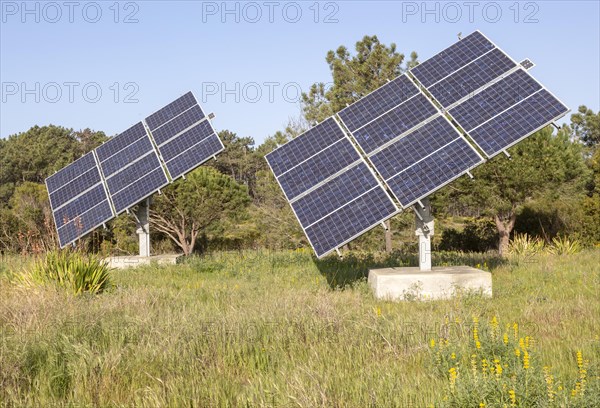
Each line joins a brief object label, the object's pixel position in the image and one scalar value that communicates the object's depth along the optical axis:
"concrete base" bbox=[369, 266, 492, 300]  12.90
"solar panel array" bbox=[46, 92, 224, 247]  18.61
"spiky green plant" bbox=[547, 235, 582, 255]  23.14
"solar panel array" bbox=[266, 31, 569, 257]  12.26
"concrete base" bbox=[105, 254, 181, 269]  19.03
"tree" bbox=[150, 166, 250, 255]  31.28
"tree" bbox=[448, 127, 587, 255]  27.33
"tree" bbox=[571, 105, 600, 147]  60.14
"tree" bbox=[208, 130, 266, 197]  70.25
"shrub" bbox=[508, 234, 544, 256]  22.75
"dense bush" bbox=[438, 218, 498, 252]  32.66
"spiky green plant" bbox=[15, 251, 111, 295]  12.76
